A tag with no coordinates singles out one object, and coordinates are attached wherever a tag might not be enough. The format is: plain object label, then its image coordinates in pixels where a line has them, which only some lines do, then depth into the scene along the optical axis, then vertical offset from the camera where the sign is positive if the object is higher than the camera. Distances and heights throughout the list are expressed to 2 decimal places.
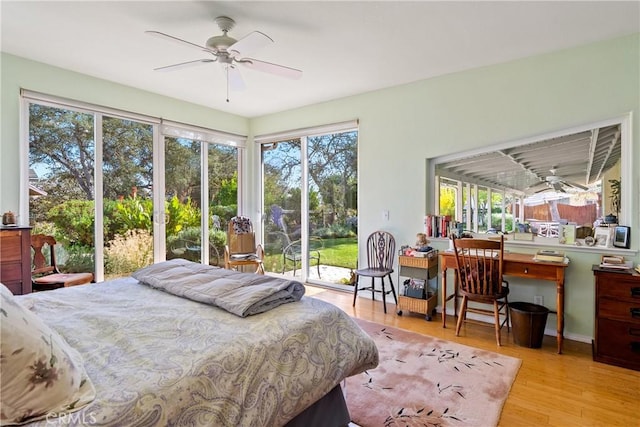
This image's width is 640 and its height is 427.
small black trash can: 2.72 -0.94
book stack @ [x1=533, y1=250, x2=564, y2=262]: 2.75 -0.37
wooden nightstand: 2.65 -0.36
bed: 0.97 -0.50
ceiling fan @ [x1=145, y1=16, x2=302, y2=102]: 2.24 +1.17
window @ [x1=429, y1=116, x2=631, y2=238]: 2.83 +0.30
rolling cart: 3.41 -0.66
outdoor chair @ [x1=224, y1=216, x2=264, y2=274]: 4.42 -0.48
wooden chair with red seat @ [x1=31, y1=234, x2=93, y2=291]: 3.10 -0.57
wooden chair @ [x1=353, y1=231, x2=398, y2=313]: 3.79 -0.52
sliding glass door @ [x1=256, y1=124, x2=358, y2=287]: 4.51 +0.11
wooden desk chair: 2.82 -0.53
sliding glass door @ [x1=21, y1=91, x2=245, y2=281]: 3.35 +0.33
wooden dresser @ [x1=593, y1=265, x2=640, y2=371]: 2.39 -0.77
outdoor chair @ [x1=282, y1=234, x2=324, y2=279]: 4.86 -0.58
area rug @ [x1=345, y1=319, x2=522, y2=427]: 1.87 -1.12
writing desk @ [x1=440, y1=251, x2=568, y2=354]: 2.66 -0.48
